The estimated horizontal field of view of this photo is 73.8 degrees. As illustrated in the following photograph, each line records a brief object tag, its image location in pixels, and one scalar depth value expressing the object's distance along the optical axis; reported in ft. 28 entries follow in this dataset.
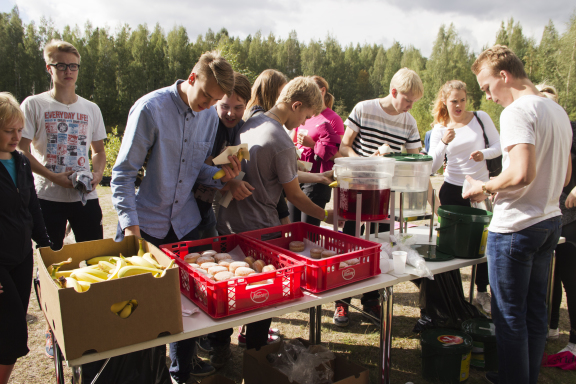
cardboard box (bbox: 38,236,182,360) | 3.77
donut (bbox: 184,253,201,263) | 5.89
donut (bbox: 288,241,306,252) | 6.85
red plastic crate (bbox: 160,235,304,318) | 4.80
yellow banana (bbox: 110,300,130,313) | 4.08
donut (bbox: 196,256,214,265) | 5.79
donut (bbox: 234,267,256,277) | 5.30
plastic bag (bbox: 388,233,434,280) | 6.54
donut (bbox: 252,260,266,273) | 5.75
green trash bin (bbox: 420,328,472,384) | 7.95
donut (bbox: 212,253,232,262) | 6.01
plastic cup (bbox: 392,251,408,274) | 6.39
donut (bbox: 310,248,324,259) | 6.53
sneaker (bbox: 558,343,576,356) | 8.78
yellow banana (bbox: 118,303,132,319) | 4.12
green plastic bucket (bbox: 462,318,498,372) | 8.61
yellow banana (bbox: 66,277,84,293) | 4.16
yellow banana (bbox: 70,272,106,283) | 4.50
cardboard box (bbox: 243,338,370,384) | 6.41
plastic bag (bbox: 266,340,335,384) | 6.67
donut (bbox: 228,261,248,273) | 5.52
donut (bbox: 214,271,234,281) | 5.08
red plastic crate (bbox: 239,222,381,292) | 5.56
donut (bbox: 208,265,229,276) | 5.34
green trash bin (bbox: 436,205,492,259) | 7.33
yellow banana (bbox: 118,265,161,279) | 4.44
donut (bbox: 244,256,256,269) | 5.95
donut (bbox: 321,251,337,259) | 6.30
